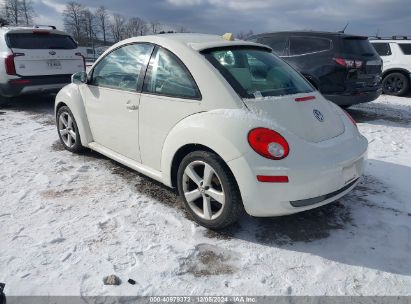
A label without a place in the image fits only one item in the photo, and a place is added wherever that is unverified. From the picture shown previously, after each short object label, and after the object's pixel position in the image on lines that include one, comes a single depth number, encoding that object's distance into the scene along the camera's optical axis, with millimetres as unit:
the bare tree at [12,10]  66856
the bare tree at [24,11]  70938
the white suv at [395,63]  10719
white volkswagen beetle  2803
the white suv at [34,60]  7363
